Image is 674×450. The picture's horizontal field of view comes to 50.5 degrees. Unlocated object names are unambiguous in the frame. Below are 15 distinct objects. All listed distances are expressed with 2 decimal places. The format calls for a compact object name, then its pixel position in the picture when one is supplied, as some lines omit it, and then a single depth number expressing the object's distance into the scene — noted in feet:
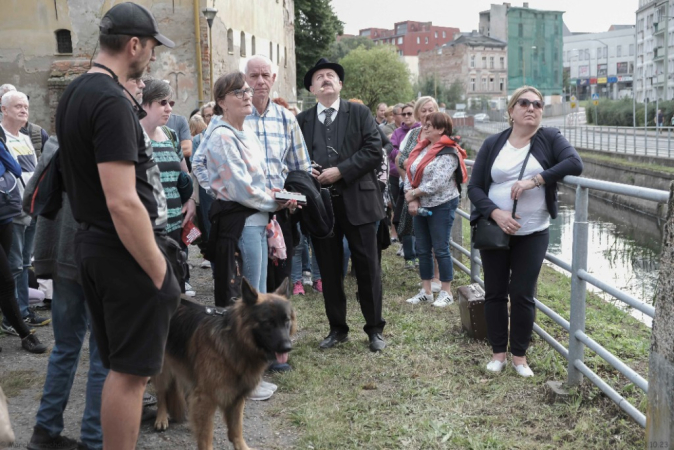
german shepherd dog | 12.47
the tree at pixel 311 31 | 160.66
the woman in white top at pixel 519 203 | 16.05
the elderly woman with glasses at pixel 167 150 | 15.94
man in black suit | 18.79
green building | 311.54
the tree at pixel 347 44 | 320.95
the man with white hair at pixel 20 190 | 20.03
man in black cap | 8.81
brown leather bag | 19.40
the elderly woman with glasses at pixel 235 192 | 15.61
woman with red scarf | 24.00
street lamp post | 77.25
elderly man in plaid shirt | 17.67
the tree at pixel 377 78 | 244.01
